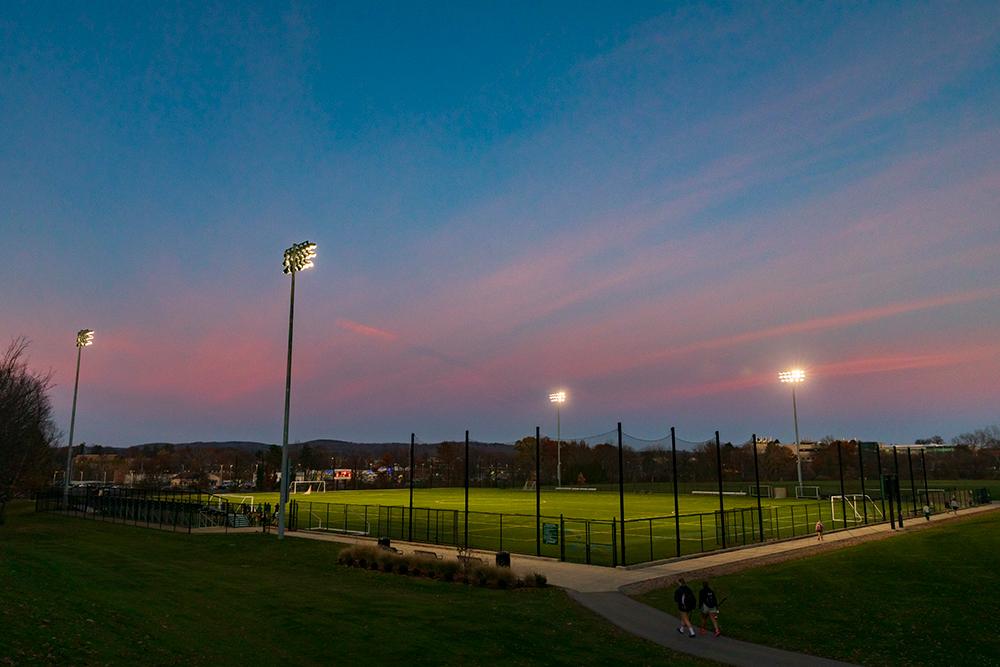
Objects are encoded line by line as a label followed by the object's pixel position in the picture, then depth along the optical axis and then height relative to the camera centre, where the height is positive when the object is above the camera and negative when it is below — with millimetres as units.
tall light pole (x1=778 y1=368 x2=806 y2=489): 84919 +10407
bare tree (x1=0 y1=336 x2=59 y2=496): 39656 +1779
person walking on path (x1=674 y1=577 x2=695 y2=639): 18469 -3822
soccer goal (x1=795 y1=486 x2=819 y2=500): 83688 -4421
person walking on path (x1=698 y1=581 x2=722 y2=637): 18594 -3887
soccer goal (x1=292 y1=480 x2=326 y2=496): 125875 -5621
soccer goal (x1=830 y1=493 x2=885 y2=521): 51434 -4207
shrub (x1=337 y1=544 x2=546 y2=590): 24625 -4180
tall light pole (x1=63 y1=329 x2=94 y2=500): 67500 +11578
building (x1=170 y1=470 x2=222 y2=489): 149462 -5383
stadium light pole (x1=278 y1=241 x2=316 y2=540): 42656 +12309
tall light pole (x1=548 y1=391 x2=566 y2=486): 118000 +10203
